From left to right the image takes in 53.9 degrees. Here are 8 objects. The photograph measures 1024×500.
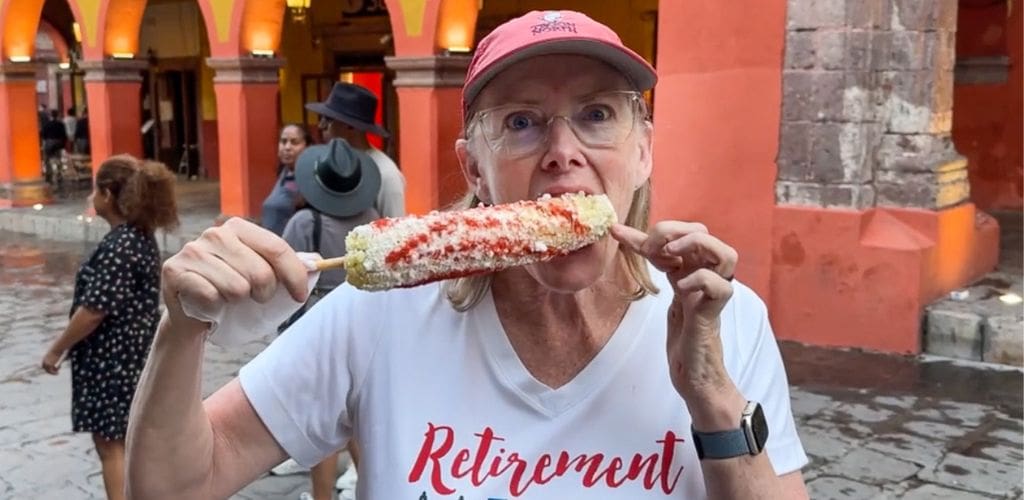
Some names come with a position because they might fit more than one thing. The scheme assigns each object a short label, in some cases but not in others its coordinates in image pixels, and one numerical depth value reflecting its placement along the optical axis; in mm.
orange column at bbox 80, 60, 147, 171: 14719
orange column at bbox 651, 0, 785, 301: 7594
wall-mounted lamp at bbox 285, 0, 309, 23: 13117
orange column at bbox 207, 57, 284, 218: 12938
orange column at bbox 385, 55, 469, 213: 11203
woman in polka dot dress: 4129
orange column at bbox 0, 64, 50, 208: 16188
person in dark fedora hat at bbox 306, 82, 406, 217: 5043
